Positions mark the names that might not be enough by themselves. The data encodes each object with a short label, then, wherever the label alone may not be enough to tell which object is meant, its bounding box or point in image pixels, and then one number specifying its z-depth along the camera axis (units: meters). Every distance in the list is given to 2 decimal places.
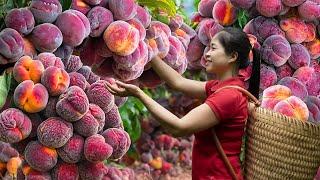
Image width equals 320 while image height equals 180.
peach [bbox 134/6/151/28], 2.68
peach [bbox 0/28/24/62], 2.42
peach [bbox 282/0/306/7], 3.16
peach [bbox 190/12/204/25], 3.51
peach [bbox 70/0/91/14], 2.55
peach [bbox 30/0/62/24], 2.48
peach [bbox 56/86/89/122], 2.51
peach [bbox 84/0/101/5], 2.54
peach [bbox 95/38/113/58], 2.59
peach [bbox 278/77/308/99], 3.17
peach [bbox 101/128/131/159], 2.66
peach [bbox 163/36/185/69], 2.86
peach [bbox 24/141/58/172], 2.54
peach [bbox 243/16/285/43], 3.21
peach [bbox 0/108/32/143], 2.47
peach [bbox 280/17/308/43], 3.22
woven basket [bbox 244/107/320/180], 2.91
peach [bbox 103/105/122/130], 2.72
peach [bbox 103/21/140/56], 2.54
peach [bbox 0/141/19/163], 3.40
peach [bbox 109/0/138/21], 2.55
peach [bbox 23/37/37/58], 2.48
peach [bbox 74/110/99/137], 2.57
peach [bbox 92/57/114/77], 2.66
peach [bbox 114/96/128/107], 2.89
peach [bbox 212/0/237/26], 3.25
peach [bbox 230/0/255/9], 3.17
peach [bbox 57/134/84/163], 2.56
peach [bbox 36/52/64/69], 2.49
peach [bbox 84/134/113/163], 2.57
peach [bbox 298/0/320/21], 3.18
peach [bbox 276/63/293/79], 3.25
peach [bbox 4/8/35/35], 2.45
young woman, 2.88
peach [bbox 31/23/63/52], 2.46
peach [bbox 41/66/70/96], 2.49
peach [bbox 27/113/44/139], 2.54
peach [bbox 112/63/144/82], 2.64
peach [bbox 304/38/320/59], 3.29
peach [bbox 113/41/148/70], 2.58
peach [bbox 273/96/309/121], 3.03
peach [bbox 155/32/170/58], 2.77
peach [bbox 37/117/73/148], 2.51
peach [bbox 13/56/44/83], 2.46
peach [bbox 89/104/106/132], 2.60
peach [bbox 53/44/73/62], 2.56
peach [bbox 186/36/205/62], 3.35
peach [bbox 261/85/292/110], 3.10
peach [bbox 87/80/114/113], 2.64
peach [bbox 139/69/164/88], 2.93
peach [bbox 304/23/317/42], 3.25
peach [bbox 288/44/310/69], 3.22
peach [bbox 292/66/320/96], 3.21
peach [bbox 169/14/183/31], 2.97
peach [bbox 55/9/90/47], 2.49
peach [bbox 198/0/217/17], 3.37
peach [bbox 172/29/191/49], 2.99
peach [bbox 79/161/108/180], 2.64
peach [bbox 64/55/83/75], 2.66
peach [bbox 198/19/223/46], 3.26
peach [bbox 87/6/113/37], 2.54
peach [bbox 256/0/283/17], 3.15
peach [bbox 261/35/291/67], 3.18
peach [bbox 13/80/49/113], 2.46
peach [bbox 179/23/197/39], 3.13
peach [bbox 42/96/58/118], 2.53
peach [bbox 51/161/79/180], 2.58
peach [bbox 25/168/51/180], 2.59
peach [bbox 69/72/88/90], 2.60
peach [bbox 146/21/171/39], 2.74
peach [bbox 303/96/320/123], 3.15
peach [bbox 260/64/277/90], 3.21
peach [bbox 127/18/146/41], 2.62
